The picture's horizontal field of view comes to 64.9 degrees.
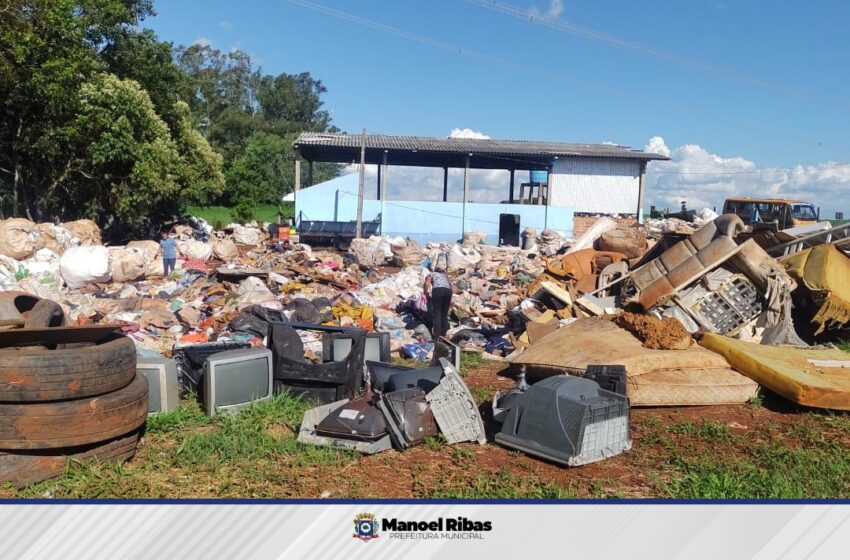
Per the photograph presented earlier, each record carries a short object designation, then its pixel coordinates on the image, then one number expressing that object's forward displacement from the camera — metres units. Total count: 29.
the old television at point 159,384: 5.29
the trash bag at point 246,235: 19.50
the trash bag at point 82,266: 12.55
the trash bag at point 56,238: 13.28
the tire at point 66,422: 3.91
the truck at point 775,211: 19.78
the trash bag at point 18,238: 12.45
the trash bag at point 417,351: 8.34
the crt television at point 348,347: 6.10
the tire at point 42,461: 3.92
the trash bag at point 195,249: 16.45
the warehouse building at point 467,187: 23.78
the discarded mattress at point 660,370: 5.89
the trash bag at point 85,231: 14.61
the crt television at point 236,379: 5.34
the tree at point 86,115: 13.98
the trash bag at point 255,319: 8.88
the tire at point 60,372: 3.90
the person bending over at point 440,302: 9.09
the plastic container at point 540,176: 26.48
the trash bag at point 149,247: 14.48
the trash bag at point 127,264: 13.29
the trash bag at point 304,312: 9.55
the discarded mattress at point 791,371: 5.66
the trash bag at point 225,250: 17.14
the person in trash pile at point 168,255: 14.23
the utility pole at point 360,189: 21.39
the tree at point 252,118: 39.03
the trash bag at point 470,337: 9.00
